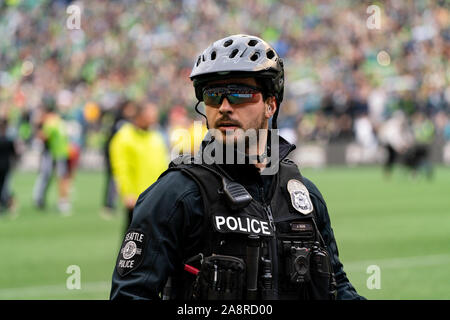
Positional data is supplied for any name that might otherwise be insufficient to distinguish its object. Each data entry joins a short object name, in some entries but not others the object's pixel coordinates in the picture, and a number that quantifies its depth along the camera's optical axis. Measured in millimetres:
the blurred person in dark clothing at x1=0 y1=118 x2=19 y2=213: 17906
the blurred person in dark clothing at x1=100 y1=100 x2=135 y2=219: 17784
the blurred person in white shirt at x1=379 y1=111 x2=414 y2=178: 29125
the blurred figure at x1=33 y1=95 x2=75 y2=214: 19234
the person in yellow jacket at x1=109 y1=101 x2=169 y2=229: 10711
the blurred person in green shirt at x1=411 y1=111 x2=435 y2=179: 28672
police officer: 3150
